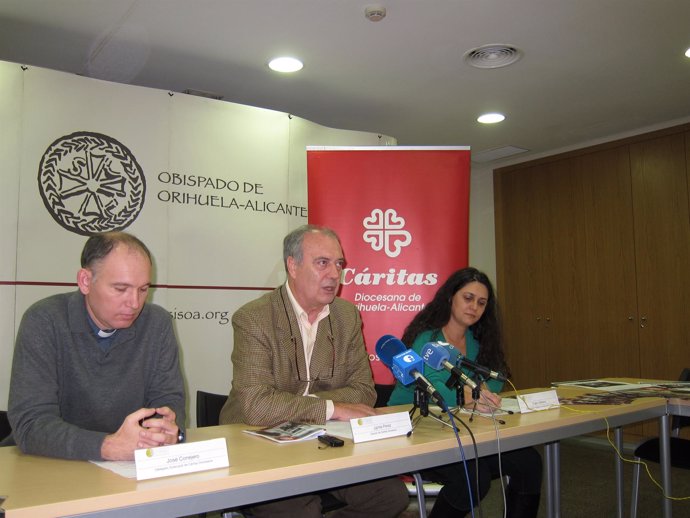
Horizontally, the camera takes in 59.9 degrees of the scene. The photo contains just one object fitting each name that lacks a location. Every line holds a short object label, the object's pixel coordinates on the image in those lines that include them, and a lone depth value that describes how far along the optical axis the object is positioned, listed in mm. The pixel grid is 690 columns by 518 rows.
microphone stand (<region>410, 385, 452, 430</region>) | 1862
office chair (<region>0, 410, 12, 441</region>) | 2184
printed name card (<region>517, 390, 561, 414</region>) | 2383
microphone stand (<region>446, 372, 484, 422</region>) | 1778
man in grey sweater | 1644
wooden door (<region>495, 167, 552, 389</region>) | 6688
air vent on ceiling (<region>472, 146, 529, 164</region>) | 6504
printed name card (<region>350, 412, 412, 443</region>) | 1732
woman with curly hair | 2400
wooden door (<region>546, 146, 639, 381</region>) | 5969
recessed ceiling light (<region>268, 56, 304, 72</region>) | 4152
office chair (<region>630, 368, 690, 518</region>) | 2984
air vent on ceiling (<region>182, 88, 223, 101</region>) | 4729
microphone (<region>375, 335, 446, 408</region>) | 1784
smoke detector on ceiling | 3399
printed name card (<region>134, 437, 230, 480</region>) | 1348
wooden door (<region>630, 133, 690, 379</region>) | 5539
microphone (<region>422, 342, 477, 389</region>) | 1848
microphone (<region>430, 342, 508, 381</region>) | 1844
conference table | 1234
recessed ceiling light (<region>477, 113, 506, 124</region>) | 5375
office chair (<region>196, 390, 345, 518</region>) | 2574
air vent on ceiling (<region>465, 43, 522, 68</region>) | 3998
